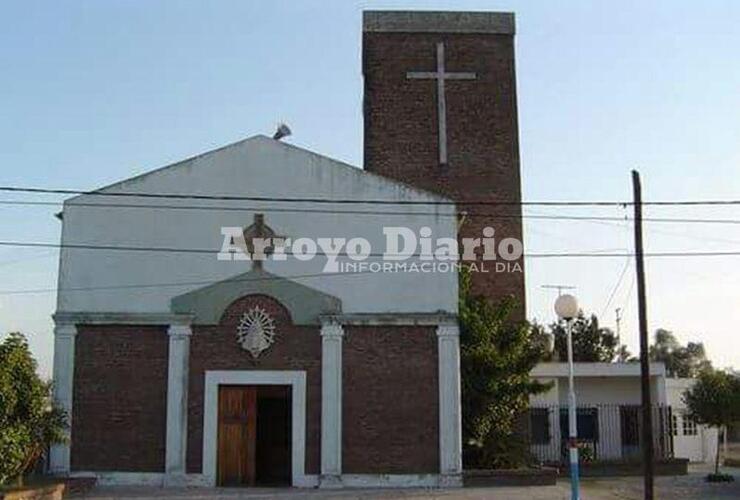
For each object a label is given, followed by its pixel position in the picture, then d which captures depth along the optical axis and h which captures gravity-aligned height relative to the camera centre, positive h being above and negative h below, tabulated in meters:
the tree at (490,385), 25.92 +0.82
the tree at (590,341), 57.78 +4.44
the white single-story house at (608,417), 35.34 +0.02
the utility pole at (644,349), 20.66 +1.40
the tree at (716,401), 30.34 +0.51
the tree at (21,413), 19.77 +0.06
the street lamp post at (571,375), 19.45 +0.83
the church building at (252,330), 23.91 +2.05
